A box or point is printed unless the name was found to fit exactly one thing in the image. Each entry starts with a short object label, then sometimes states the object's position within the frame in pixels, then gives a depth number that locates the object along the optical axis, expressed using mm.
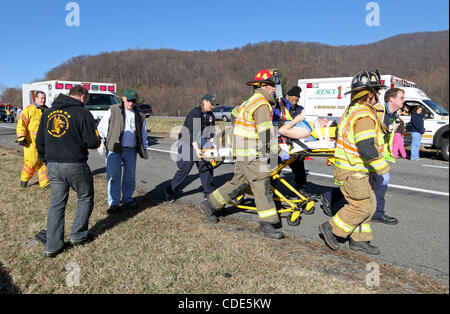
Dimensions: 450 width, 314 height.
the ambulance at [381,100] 11430
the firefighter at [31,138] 6566
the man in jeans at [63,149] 3664
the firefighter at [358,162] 3227
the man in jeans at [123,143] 5133
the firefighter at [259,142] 3958
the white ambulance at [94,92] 12398
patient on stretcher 4113
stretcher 4410
